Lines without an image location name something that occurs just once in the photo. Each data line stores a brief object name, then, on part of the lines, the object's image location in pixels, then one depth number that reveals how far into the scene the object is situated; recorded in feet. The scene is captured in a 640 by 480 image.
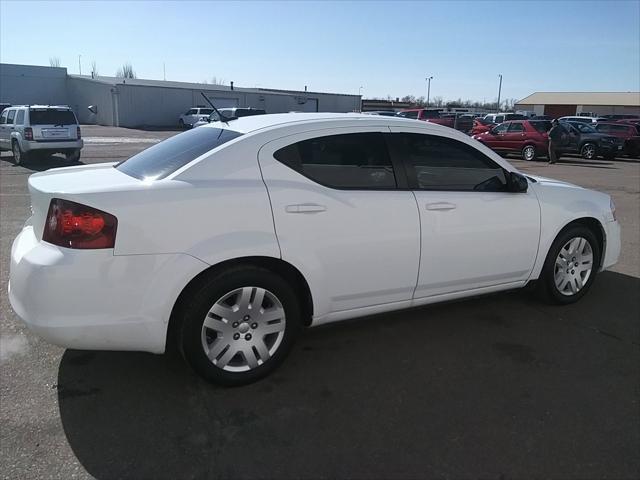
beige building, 246.47
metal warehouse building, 167.32
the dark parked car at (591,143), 71.61
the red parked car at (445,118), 78.89
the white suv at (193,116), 142.51
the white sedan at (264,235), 9.49
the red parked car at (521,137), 68.61
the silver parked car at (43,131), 51.39
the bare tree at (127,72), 349.49
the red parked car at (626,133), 74.64
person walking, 66.33
